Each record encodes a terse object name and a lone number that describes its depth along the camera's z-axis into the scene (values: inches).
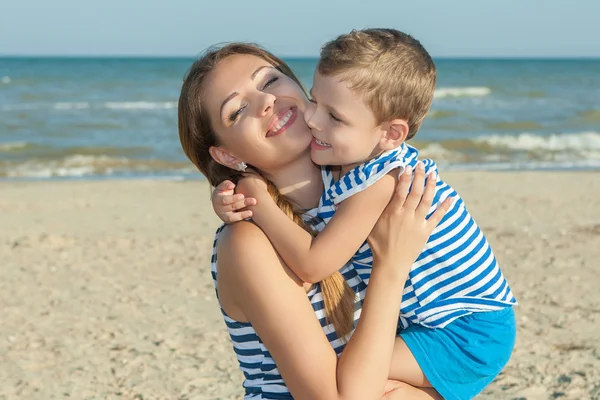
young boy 95.8
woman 92.5
